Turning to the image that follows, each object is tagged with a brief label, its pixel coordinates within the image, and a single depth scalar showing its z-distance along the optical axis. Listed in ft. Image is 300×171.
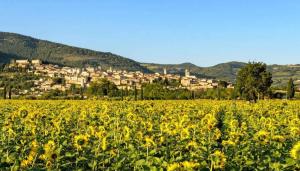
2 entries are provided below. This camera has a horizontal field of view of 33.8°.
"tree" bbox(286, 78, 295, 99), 301.43
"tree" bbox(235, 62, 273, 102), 236.43
